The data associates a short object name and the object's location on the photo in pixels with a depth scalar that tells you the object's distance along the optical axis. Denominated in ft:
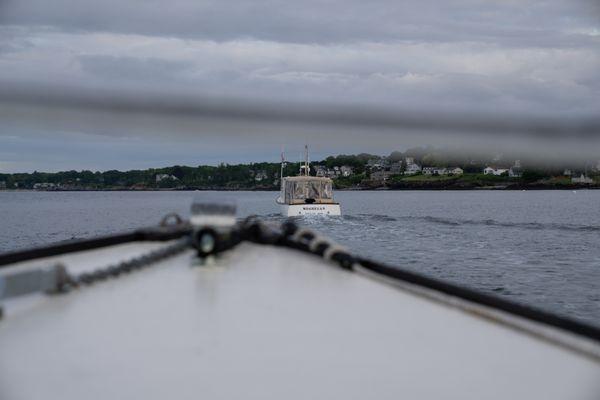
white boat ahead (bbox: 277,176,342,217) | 162.40
